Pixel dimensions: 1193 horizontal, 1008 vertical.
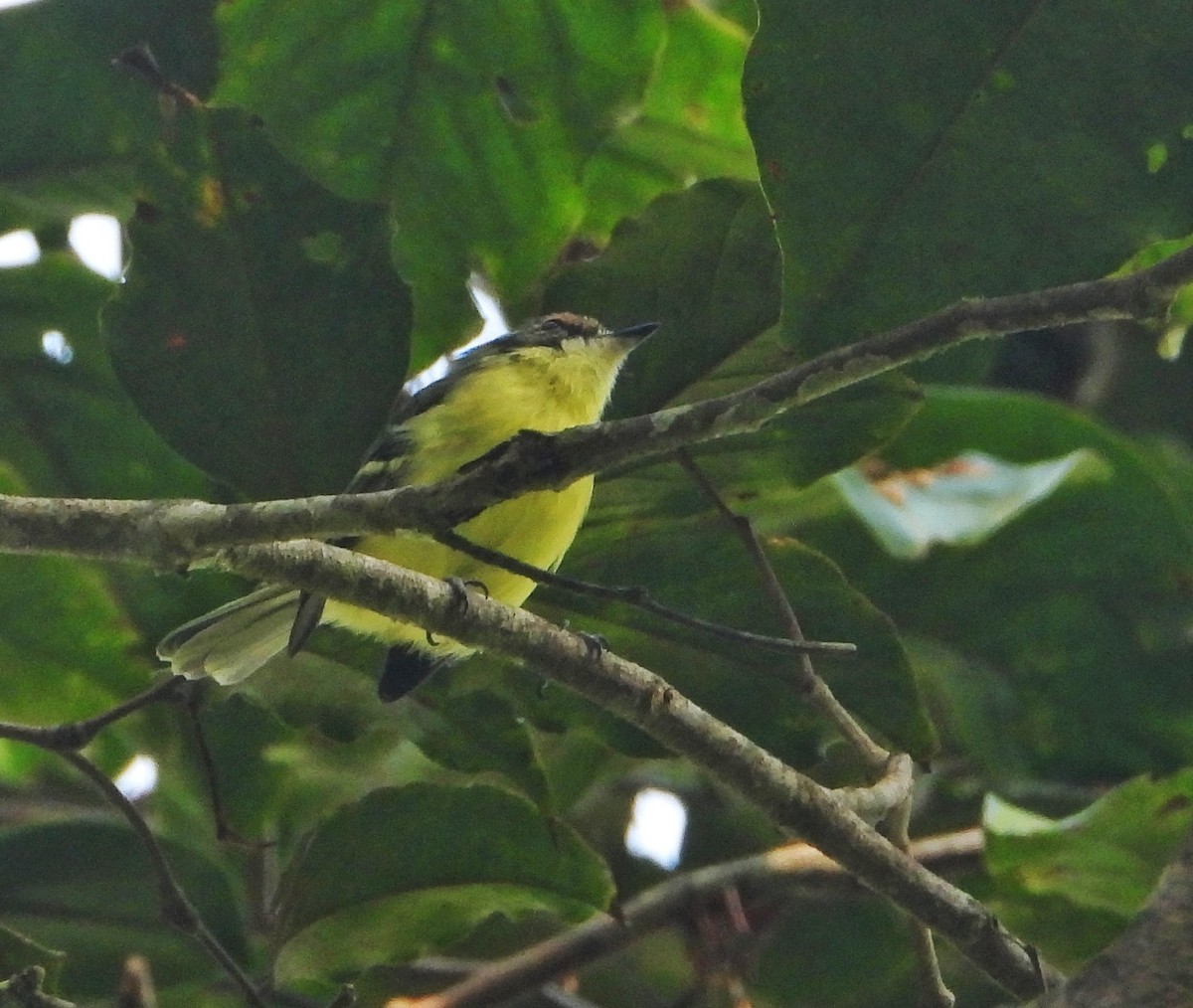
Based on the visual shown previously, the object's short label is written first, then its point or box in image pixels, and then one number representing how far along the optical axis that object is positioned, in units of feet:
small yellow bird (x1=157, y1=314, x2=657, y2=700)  17.39
